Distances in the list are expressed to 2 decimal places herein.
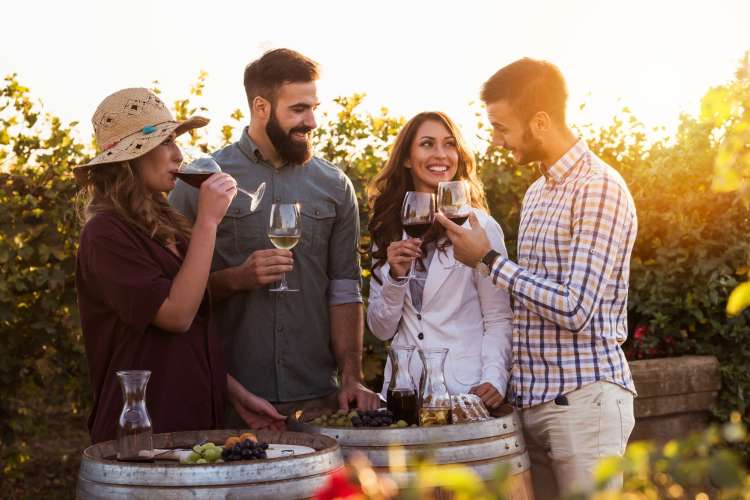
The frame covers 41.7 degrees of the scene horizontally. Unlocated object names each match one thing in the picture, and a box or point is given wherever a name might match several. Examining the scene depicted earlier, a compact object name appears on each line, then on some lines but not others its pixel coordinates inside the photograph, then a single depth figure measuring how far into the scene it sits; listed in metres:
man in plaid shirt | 3.24
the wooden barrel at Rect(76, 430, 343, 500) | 2.52
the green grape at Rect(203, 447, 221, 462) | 2.67
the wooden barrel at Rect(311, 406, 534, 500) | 3.01
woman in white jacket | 3.69
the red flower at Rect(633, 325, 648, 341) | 6.30
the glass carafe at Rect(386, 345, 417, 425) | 3.23
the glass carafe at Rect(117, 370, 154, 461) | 2.88
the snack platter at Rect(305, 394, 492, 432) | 3.13
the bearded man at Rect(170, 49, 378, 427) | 4.03
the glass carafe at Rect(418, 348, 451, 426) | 3.20
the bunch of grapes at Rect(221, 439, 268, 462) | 2.66
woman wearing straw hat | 3.18
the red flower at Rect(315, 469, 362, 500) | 1.16
